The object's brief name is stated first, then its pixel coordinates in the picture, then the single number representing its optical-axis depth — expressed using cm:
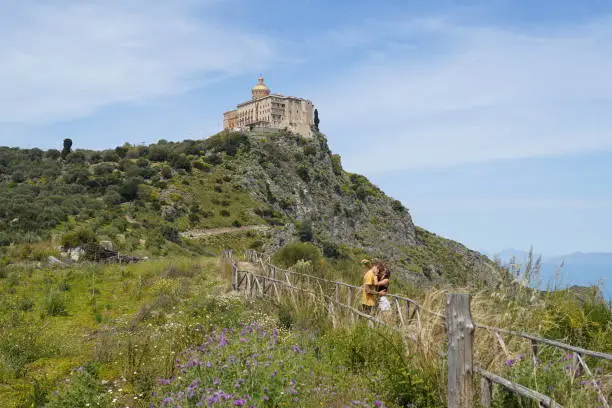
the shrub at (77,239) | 3011
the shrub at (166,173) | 6881
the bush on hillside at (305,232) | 6606
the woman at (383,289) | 880
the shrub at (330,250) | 6818
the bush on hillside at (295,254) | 2806
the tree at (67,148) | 7751
